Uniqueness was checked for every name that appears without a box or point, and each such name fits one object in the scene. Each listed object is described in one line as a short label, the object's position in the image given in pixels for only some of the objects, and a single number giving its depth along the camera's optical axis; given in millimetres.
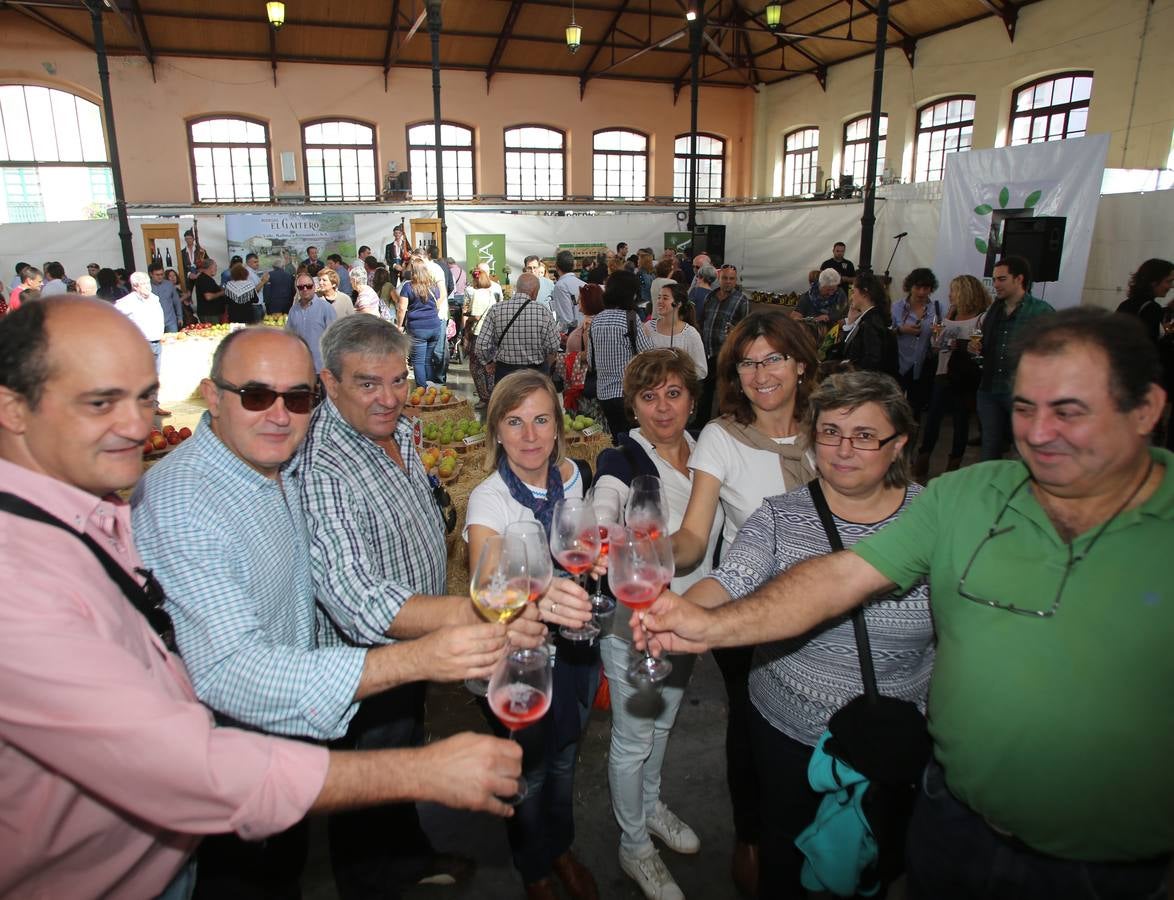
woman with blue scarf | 2322
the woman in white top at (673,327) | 6031
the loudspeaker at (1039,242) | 8367
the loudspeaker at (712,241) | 16234
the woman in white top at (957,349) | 6996
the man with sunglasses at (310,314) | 8148
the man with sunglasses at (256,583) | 1530
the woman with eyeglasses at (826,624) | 1994
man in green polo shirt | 1409
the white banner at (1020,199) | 8891
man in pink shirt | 1107
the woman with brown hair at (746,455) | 2502
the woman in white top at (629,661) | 2512
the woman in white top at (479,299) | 10052
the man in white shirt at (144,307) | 8344
